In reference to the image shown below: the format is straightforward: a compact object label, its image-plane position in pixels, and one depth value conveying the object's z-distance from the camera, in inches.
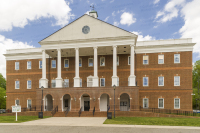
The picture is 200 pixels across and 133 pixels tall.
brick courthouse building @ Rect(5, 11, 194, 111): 1103.0
